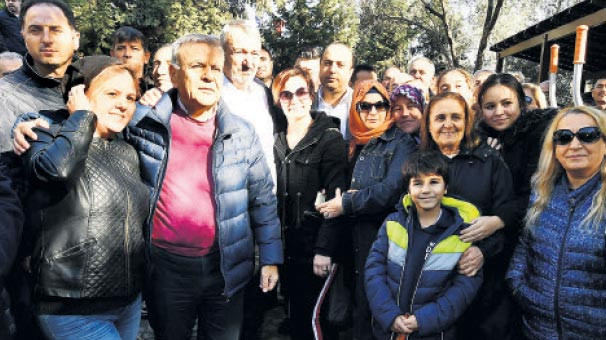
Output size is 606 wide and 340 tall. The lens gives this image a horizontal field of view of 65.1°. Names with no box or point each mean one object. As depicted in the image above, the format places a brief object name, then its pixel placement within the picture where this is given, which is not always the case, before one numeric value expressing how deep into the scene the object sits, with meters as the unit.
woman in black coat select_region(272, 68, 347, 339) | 3.43
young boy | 2.60
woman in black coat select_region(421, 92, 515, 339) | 2.69
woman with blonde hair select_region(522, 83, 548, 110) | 4.31
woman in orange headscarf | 3.05
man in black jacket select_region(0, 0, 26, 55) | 6.71
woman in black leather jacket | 2.03
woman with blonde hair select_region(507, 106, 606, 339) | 2.28
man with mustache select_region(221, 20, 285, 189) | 3.65
